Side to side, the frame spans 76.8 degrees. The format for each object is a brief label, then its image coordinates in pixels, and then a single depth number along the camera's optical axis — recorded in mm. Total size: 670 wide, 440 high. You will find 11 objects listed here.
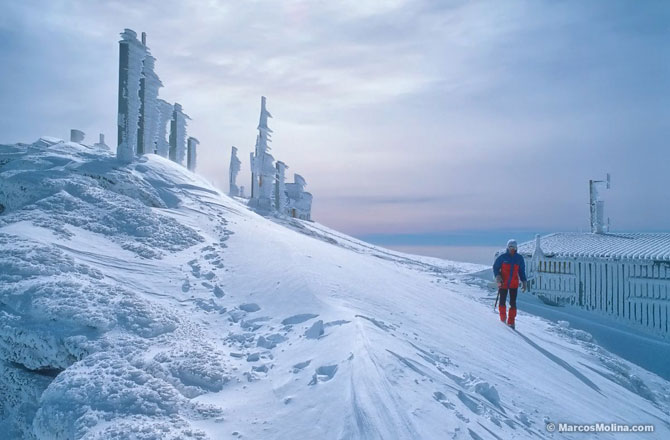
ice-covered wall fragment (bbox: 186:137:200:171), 30203
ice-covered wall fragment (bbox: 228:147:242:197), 38375
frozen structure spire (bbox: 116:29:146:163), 15237
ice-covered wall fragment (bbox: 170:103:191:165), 26641
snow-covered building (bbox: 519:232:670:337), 15086
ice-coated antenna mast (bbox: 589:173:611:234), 21422
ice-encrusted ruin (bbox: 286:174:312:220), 34309
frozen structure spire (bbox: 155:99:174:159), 25125
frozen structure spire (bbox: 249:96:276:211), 24688
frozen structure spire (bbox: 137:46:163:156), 18094
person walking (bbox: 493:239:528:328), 9586
